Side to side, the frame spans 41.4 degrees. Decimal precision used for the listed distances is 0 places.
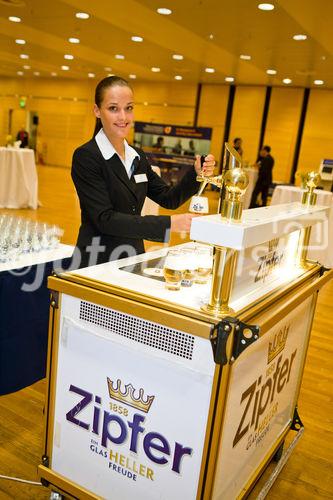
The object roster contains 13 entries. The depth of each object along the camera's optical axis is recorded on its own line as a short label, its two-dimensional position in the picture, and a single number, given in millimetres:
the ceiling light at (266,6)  6459
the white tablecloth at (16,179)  7791
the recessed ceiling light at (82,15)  8049
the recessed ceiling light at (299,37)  7831
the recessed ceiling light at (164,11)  7341
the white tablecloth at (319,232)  5492
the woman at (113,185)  1671
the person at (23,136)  14904
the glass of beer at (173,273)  1372
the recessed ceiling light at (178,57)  10828
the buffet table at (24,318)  1925
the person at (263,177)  10781
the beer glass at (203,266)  1511
